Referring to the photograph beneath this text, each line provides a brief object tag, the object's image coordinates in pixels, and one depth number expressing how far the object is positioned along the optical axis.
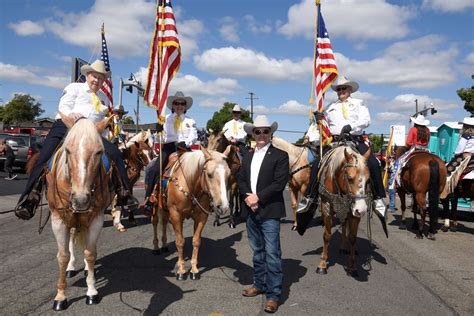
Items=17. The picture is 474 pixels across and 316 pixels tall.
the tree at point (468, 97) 30.40
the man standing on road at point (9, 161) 18.30
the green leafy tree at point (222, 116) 65.88
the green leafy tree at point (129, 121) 89.28
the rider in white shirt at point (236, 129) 10.96
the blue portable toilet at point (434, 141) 16.06
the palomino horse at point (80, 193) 3.87
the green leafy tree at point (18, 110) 79.18
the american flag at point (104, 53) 12.79
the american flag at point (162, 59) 6.42
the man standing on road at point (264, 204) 4.66
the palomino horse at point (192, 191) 5.42
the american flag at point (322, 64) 7.85
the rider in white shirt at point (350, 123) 6.25
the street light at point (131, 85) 26.48
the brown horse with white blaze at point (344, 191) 5.30
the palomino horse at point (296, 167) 9.57
